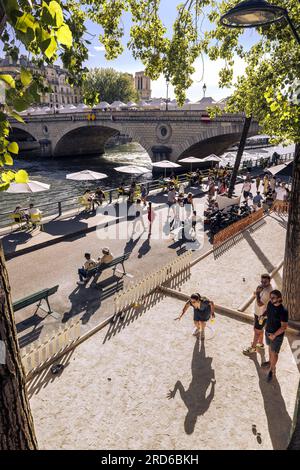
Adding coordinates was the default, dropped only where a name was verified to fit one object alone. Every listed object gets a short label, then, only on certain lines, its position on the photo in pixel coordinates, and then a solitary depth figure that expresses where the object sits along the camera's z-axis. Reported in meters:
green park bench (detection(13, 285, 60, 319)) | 8.70
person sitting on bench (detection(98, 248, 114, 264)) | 11.76
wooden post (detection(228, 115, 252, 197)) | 21.06
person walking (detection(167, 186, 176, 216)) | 21.88
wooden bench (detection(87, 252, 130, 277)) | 11.38
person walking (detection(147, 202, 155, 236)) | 16.61
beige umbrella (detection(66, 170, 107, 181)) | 20.44
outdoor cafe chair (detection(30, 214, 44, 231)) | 16.34
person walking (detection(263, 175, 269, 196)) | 24.73
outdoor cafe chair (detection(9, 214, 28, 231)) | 15.98
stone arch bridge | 38.91
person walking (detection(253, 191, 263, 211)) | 21.09
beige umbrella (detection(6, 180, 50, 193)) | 15.97
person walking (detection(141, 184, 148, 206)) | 21.60
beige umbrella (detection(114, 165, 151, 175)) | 23.91
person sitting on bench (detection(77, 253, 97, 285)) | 11.20
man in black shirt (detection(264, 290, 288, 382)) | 6.81
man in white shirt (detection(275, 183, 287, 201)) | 21.63
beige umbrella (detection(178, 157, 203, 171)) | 28.05
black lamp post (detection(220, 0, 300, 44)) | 5.17
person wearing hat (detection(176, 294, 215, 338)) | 8.09
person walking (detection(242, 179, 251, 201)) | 22.54
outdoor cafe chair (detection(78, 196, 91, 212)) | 19.30
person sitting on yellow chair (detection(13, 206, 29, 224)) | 16.02
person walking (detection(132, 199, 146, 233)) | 17.77
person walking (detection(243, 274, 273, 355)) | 7.66
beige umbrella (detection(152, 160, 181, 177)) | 25.46
